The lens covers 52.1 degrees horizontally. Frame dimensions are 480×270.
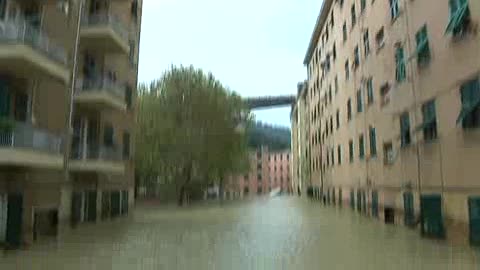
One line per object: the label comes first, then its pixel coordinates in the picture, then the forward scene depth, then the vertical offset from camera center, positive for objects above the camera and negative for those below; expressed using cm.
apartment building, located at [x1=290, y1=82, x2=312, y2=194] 6397 +638
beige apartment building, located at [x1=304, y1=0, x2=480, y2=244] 1352 +278
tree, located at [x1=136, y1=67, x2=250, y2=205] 3881 +457
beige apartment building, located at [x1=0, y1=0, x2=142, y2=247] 1420 +265
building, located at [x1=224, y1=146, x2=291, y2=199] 12306 +274
